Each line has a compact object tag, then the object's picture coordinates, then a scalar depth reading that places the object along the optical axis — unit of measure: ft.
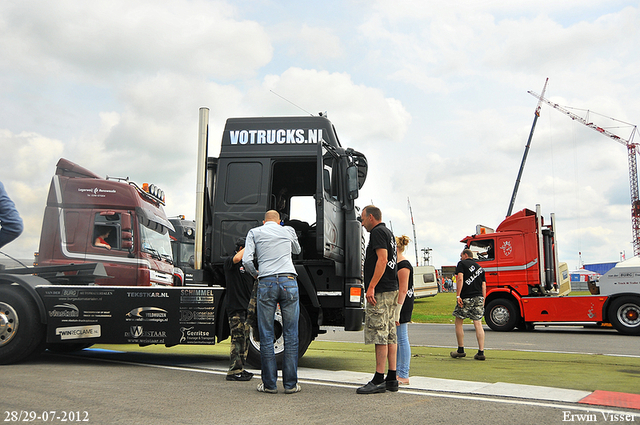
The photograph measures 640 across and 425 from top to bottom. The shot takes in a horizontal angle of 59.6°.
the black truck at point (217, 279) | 23.89
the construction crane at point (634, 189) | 359.25
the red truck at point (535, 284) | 47.19
